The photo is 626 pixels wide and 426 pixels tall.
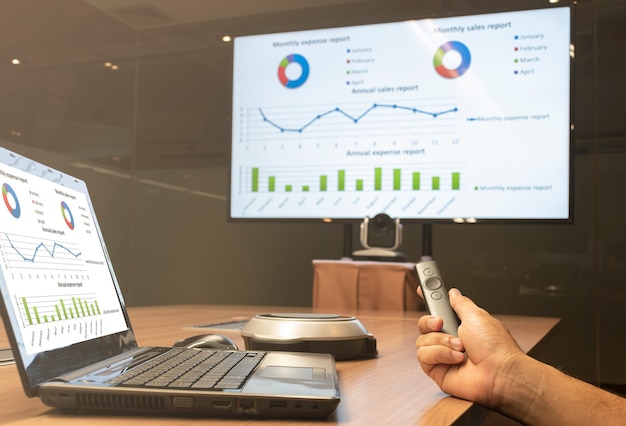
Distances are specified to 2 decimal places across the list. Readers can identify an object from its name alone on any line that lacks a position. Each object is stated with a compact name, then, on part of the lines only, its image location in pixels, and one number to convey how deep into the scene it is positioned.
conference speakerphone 0.77
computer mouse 0.75
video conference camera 1.92
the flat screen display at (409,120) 1.87
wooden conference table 0.47
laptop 0.47
